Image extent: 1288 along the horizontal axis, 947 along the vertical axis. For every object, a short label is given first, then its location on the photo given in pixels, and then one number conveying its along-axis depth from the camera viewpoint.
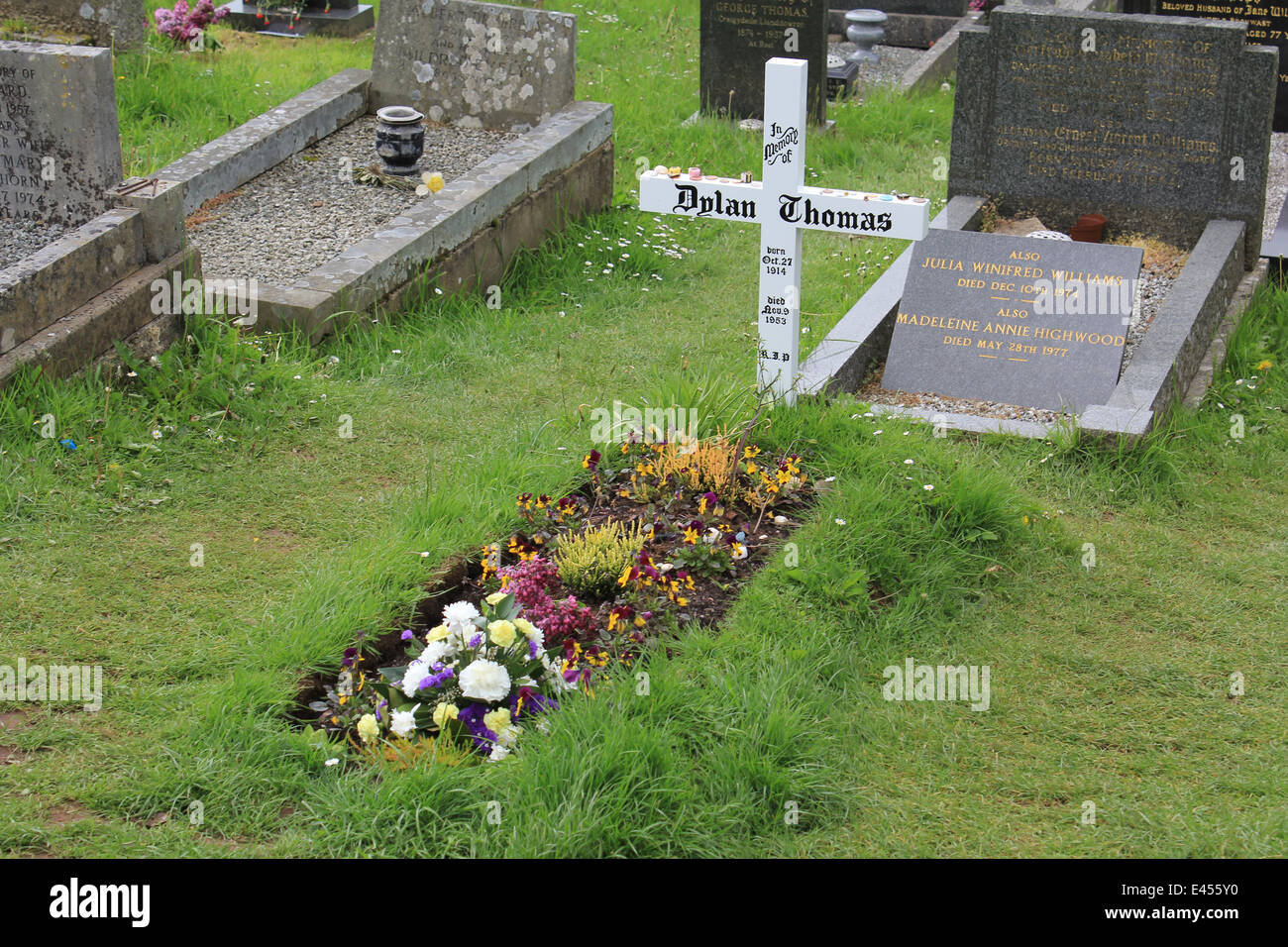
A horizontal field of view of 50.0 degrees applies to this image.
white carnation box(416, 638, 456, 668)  3.97
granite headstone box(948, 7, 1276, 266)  7.32
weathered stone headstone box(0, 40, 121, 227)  6.21
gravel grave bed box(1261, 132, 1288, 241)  8.31
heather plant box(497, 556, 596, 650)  4.23
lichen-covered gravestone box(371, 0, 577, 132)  8.83
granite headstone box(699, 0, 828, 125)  10.16
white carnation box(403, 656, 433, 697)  3.91
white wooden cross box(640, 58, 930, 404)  5.32
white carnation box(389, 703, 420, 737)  3.84
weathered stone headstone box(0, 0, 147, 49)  10.07
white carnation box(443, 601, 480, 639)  4.05
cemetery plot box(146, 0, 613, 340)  6.96
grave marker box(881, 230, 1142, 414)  6.41
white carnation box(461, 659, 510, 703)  3.86
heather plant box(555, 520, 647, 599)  4.53
